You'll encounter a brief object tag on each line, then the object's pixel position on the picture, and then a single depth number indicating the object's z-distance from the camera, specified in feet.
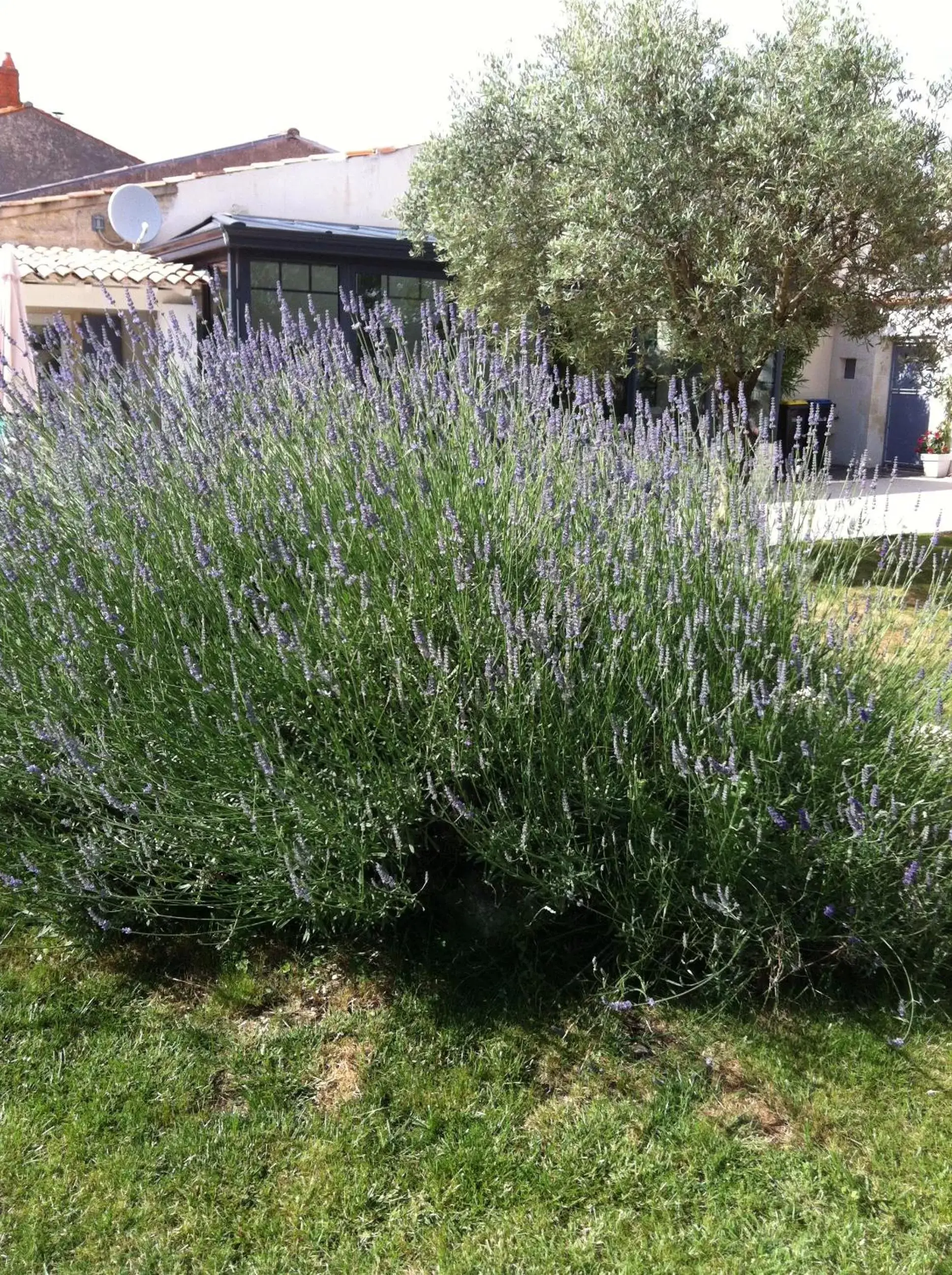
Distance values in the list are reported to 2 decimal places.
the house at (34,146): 73.67
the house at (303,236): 46.60
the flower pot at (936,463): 61.36
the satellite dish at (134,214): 48.91
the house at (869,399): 65.21
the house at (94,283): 43.47
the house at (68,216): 53.06
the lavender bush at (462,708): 9.52
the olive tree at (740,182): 25.17
